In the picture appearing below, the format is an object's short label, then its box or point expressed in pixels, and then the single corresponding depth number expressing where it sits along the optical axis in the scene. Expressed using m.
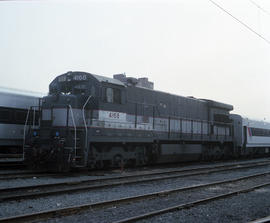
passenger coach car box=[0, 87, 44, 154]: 13.88
